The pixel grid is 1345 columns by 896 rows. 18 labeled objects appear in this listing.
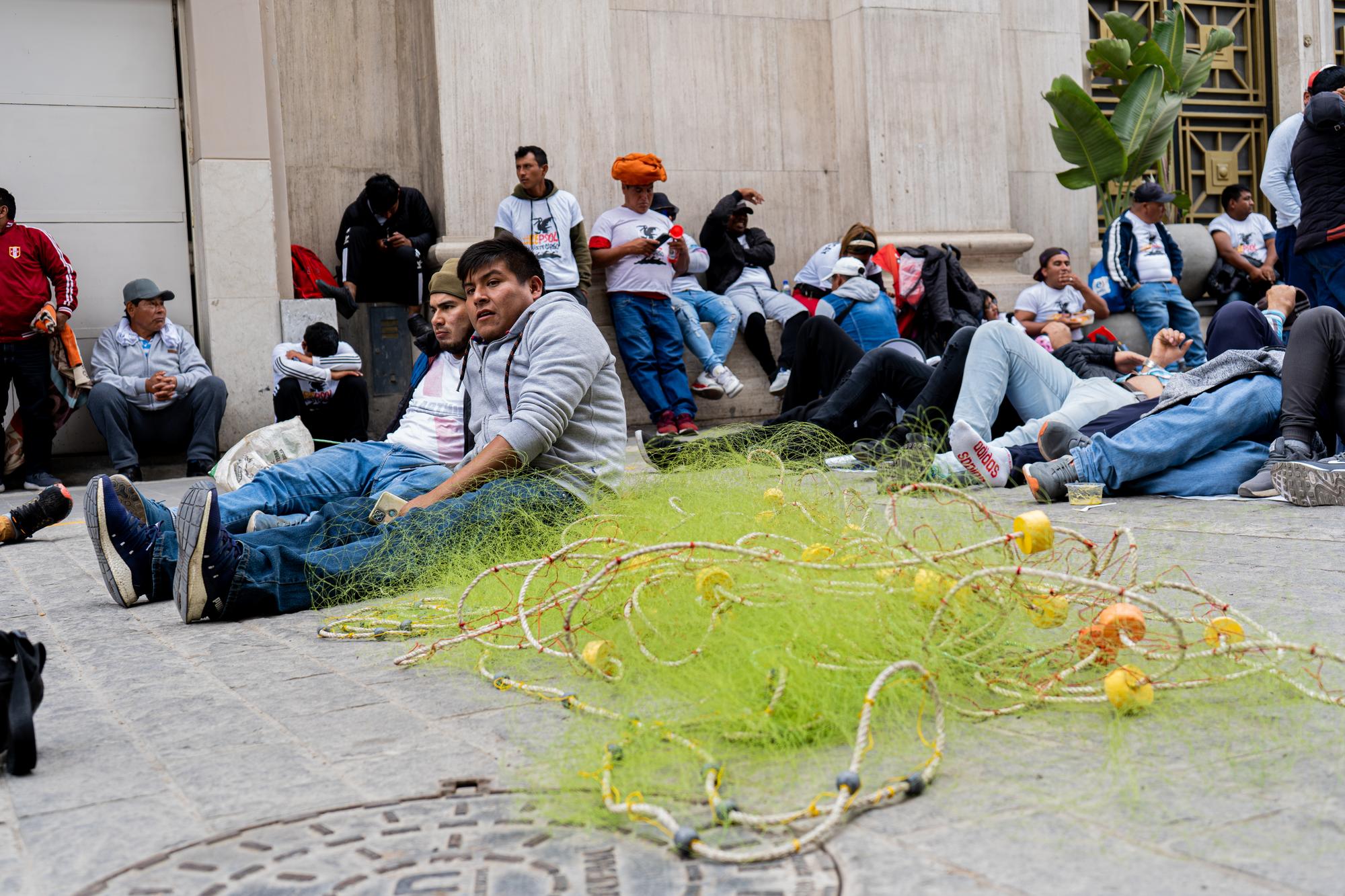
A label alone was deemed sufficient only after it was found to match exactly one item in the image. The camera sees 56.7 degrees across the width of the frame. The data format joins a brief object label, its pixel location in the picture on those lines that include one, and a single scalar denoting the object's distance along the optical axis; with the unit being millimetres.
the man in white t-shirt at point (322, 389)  9359
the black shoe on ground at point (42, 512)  6258
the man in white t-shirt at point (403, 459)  4738
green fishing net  2014
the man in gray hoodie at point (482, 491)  3902
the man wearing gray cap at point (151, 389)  9312
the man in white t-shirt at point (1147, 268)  12188
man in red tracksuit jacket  9008
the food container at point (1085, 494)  5648
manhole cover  1709
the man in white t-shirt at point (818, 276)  11633
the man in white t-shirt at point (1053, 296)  11719
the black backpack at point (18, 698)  2309
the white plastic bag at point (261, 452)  6309
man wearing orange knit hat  10648
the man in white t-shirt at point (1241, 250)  13727
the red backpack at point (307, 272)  10680
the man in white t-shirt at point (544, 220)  10273
